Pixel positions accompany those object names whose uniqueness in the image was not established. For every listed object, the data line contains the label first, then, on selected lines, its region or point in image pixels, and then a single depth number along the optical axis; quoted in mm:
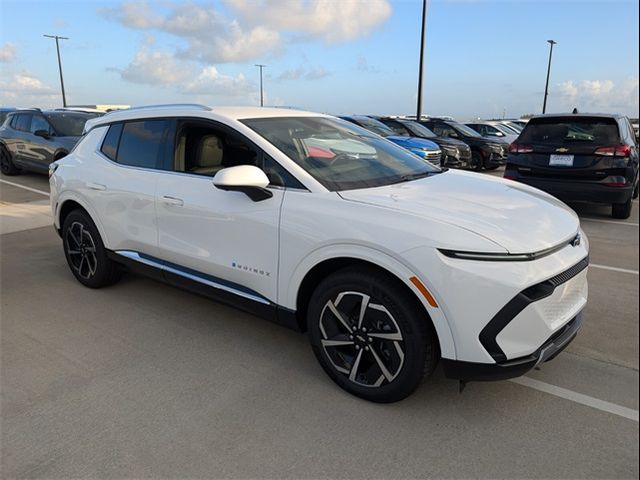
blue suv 10516
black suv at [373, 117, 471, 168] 12418
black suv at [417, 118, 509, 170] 13688
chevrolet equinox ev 2320
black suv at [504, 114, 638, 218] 6945
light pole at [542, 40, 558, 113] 32478
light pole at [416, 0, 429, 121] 16859
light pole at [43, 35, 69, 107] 32344
